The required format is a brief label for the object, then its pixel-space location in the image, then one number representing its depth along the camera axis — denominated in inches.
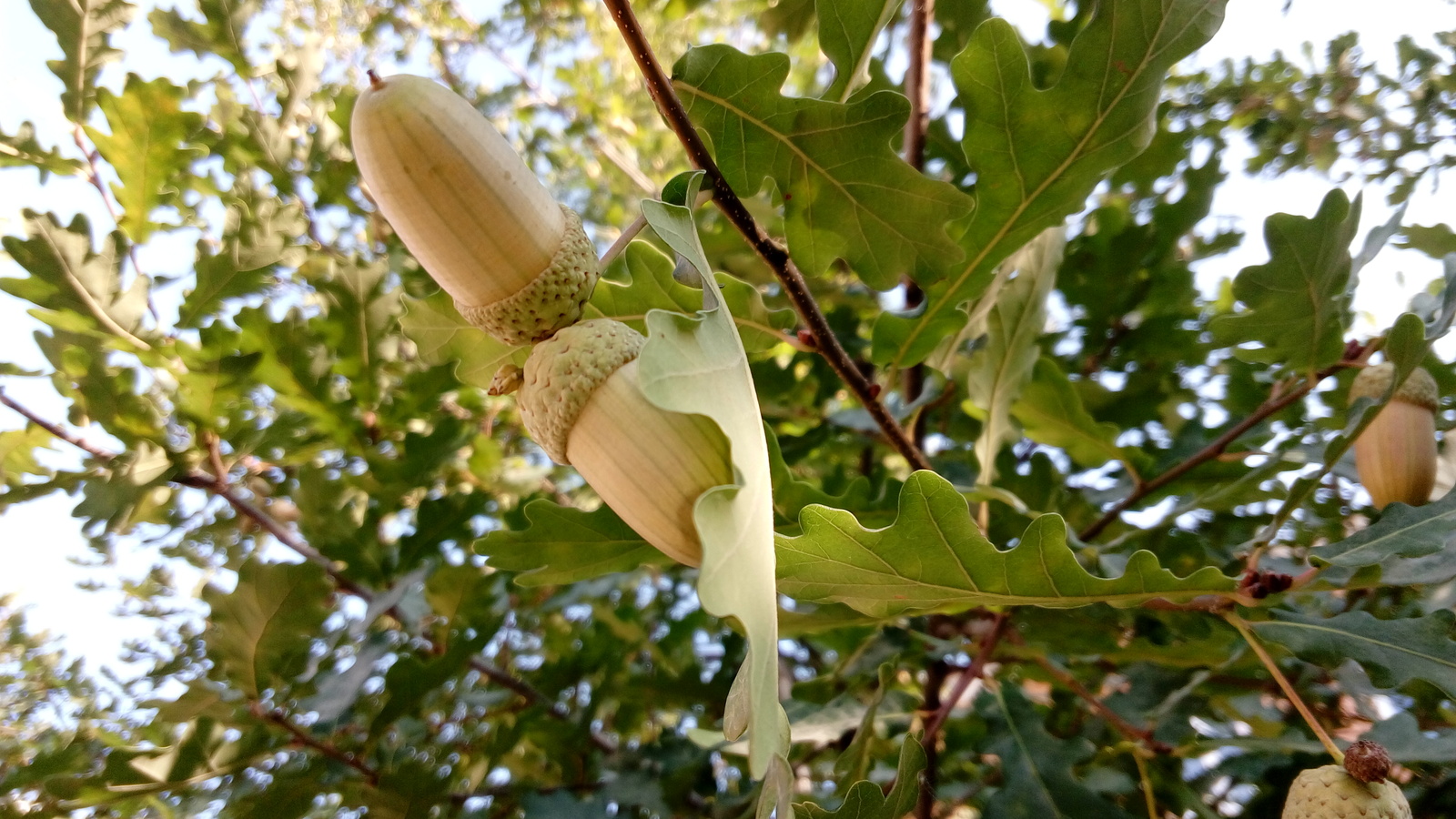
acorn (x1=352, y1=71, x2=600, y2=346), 3.8
